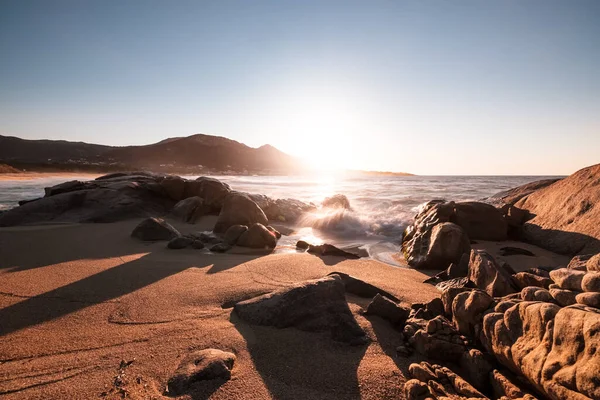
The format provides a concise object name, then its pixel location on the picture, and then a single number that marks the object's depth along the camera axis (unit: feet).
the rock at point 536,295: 6.80
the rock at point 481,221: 21.95
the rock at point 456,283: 10.89
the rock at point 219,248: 18.78
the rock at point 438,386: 6.07
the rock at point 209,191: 32.68
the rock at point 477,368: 6.59
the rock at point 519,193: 30.09
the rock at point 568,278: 6.72
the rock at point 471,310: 7.71
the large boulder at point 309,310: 8.56
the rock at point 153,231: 20.62
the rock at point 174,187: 34.83
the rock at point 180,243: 18.71
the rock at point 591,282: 6.16
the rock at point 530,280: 8.41
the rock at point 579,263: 8.46
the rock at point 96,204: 25.82
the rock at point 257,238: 20.48
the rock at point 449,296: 8.82
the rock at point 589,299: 5.71
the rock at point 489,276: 9.18
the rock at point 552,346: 4.84
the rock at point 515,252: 18.21
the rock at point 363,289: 11.53
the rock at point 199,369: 6.31
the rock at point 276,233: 24.42
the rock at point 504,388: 5.77
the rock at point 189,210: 29.71
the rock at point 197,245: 19.01
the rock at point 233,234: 20.80
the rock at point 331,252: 18.67
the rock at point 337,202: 42.95
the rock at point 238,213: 24.97
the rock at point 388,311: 9.30
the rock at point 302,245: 21.35
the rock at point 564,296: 6.27
